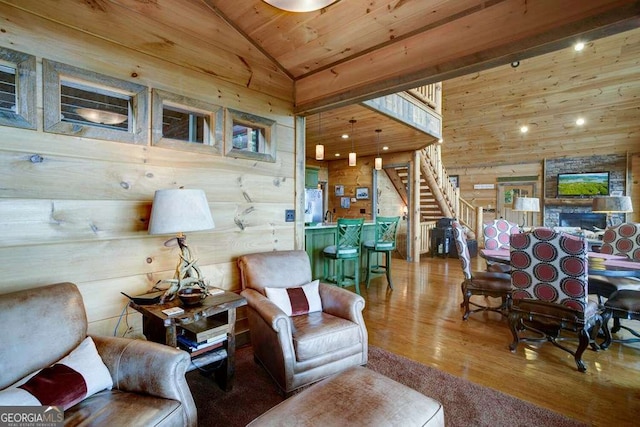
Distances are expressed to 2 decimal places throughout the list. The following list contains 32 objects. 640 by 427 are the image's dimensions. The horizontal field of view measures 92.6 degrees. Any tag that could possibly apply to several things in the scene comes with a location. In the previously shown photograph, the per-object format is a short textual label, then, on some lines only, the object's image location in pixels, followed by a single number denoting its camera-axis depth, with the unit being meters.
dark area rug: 1.83
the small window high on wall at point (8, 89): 1.66
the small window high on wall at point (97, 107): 2.00
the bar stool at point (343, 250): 4.20
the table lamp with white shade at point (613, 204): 4.48
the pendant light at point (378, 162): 6.40
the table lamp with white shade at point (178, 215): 1.86
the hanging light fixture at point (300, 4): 1.68
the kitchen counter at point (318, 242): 4.33
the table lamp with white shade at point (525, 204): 5.03
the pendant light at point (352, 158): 5.60
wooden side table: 1.78
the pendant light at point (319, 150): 5.01
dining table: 2.59
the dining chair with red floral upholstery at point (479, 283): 3.27
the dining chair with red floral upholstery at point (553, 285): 2.37
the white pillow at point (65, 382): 1.20
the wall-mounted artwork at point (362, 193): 8.28
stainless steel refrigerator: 6.15
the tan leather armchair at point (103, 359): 1.26
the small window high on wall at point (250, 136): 2.66
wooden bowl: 1.91
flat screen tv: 7.49
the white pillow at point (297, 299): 2.40
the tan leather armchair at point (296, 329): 1.96
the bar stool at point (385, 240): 4.68
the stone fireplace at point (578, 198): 7.34
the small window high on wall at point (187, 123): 2.21
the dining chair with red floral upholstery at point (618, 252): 2.89
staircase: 7.54
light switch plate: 3.13
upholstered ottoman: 1.22
